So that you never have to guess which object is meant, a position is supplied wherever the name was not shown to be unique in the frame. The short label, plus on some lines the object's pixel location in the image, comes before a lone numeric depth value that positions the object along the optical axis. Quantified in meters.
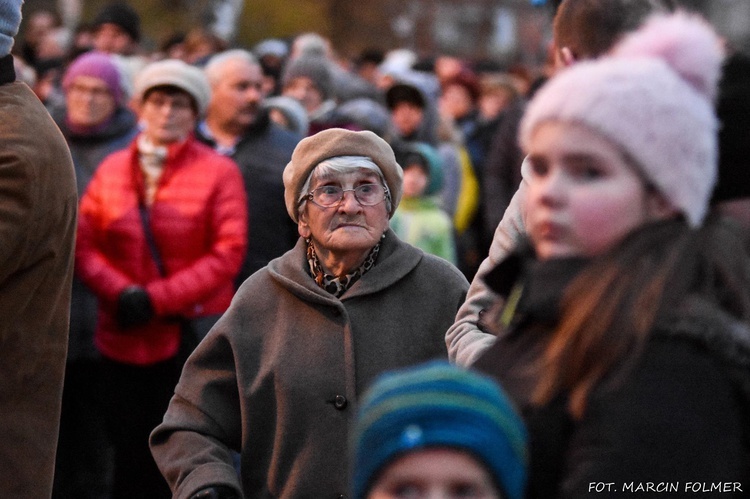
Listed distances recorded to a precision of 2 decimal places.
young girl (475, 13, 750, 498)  4.54
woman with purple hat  13.02
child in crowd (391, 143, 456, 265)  16.10
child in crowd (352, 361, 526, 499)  4.45
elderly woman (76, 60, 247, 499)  12.46
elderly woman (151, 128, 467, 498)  7.90
